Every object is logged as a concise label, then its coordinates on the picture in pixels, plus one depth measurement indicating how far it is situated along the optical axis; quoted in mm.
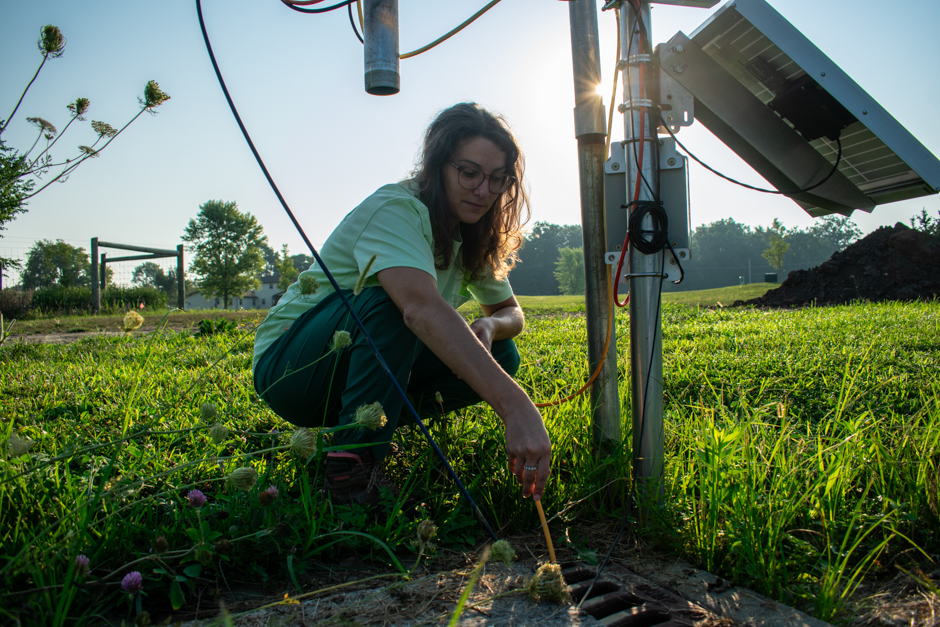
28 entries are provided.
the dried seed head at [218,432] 1134
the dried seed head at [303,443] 1128
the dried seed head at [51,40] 1365
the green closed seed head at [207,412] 1260
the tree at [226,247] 39750
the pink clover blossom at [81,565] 983
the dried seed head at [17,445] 984
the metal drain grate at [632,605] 1125
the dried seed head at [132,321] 1377
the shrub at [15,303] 11727
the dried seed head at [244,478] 1138
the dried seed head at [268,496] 1255
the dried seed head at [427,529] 1075
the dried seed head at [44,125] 1537
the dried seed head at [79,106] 1603
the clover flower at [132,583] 1019
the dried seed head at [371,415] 1239
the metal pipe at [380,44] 1445
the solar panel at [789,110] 1646
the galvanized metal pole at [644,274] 1643
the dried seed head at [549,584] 1071
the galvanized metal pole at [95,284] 11875
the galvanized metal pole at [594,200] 1833
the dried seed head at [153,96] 1597
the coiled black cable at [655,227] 1619
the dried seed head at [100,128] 1619
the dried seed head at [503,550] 1030
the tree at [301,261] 81950
